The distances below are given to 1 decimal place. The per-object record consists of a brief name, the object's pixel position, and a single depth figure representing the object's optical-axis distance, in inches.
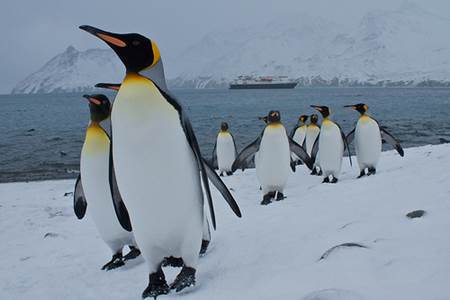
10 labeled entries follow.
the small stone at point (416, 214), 128.0
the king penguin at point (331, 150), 319.0
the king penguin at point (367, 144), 316.8
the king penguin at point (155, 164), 114.5
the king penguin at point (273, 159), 261.0
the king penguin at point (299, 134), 487.2
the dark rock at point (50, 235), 214.2
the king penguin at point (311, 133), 443.0
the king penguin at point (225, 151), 476.1
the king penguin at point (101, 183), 156.0
